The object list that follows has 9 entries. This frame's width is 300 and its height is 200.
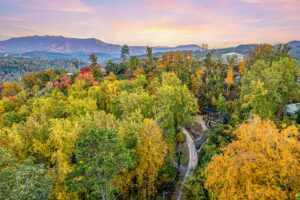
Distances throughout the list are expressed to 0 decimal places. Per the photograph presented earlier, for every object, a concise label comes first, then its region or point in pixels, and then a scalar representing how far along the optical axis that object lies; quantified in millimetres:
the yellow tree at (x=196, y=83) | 50281
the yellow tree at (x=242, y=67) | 57975
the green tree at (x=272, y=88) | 27141
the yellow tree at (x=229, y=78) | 50422
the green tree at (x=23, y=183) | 10735
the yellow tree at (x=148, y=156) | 20500
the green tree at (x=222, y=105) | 38312
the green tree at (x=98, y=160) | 14281
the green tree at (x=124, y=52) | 85125
